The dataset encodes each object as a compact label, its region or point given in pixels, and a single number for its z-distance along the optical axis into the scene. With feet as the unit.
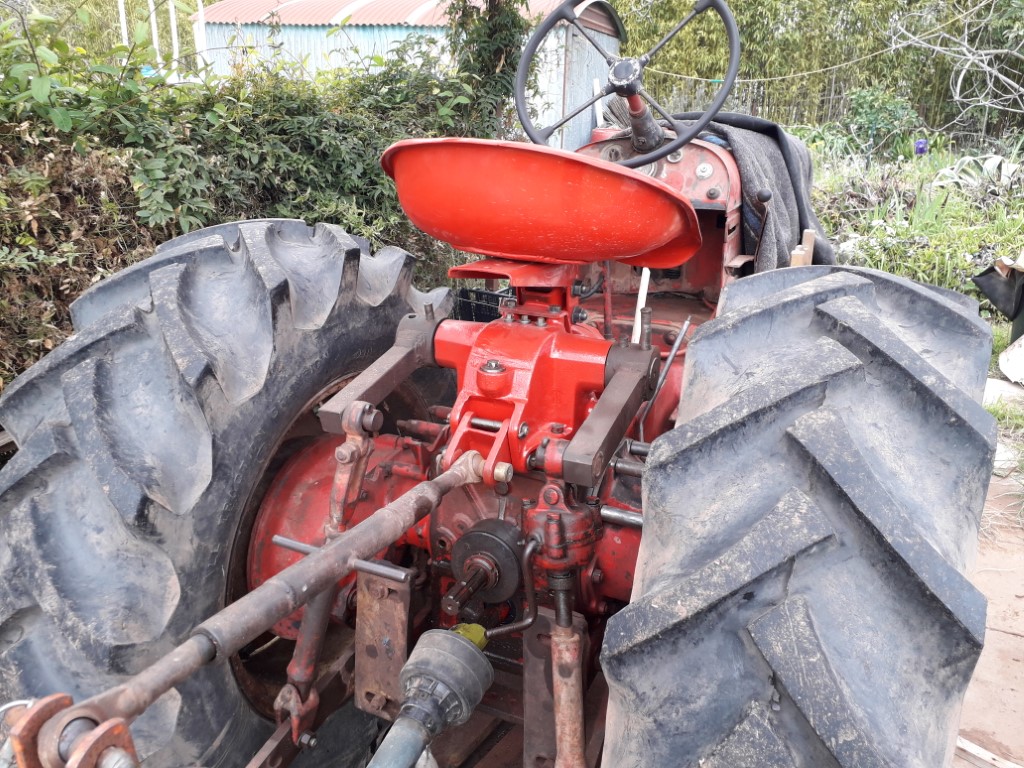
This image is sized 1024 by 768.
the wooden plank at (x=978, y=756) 6.55
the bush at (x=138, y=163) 9.58
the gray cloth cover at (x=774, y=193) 8.35
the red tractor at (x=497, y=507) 2.94
